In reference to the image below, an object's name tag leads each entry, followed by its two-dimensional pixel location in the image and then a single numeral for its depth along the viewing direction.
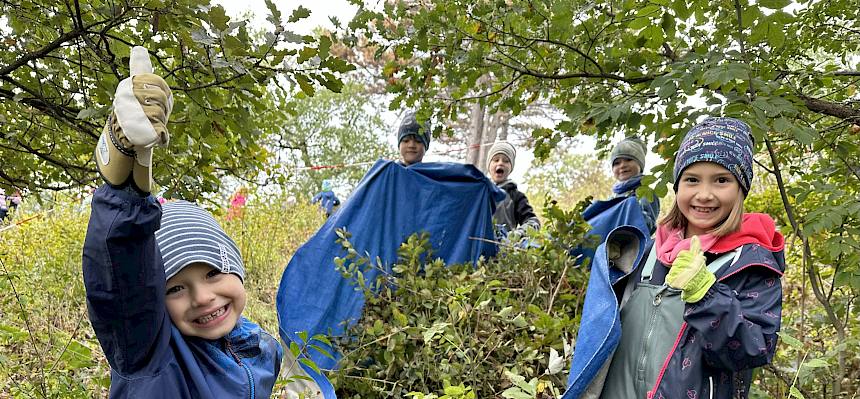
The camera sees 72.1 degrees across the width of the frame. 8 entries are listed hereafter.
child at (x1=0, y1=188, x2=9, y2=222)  3.54
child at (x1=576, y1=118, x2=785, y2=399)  1.45
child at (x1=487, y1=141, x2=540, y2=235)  3.96
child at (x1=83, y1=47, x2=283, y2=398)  0.95
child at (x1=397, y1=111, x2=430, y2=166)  3.70
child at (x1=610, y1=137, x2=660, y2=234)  3.46
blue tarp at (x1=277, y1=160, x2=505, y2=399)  3.37
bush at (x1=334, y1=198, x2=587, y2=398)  2.30
